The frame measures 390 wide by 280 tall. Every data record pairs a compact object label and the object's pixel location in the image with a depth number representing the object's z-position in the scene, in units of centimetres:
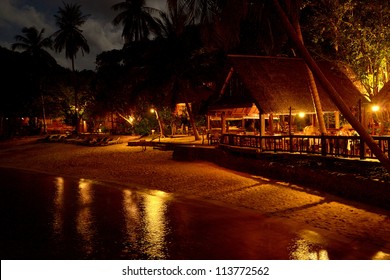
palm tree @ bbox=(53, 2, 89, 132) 4547
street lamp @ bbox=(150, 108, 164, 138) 3254
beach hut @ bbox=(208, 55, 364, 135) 1823
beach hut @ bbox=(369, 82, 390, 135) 1503
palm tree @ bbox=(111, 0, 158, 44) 3834
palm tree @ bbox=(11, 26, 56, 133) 4756
